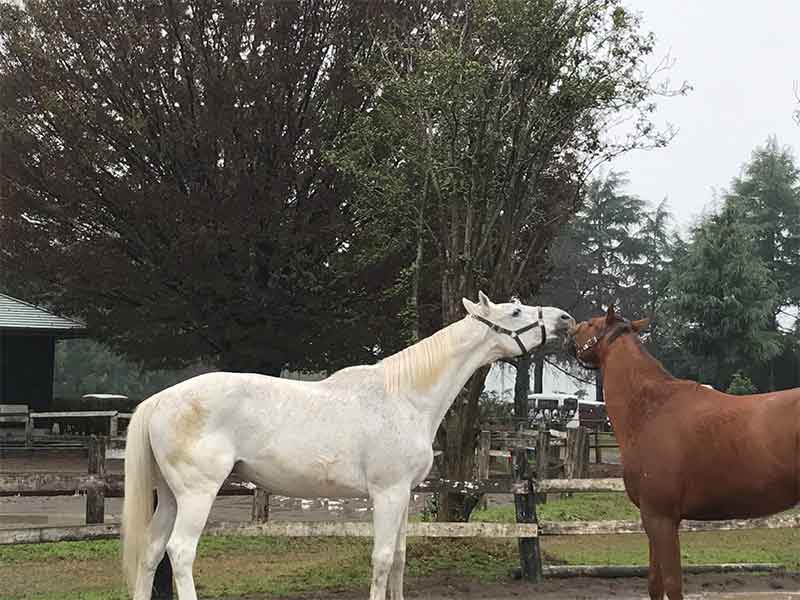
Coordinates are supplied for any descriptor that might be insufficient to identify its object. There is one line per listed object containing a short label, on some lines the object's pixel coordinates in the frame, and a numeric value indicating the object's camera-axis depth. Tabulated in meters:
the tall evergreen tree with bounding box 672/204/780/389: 37.22
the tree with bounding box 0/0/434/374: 19.56
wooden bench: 22.08
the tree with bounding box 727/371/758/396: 31.53
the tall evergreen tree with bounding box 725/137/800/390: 45.88
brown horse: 5.65
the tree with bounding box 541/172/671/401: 50.94
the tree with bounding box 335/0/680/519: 9.66
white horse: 5.63
